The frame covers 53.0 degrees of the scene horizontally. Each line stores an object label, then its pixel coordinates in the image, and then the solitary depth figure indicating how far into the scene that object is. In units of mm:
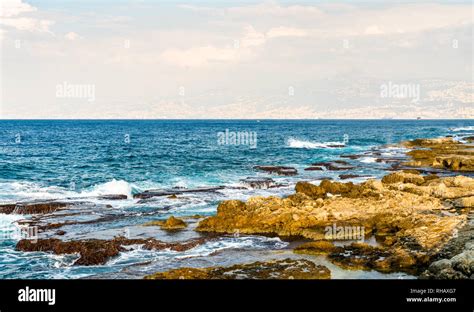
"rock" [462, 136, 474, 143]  92350
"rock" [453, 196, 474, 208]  28125
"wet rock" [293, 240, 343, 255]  20602
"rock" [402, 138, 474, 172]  52072
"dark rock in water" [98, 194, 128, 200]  37750
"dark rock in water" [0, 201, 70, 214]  31441
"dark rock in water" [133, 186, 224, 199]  39312
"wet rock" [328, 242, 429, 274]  17891
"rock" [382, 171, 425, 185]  37259
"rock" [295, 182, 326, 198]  34188
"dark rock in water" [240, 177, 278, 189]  43031
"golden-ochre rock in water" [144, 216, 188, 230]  26436
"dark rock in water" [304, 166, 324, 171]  56412
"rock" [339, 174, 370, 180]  47562
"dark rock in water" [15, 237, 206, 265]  20536
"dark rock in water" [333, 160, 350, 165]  62244
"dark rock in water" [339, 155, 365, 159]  70675
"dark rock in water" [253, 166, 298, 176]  53181
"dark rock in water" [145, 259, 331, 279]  16969
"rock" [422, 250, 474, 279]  15344
